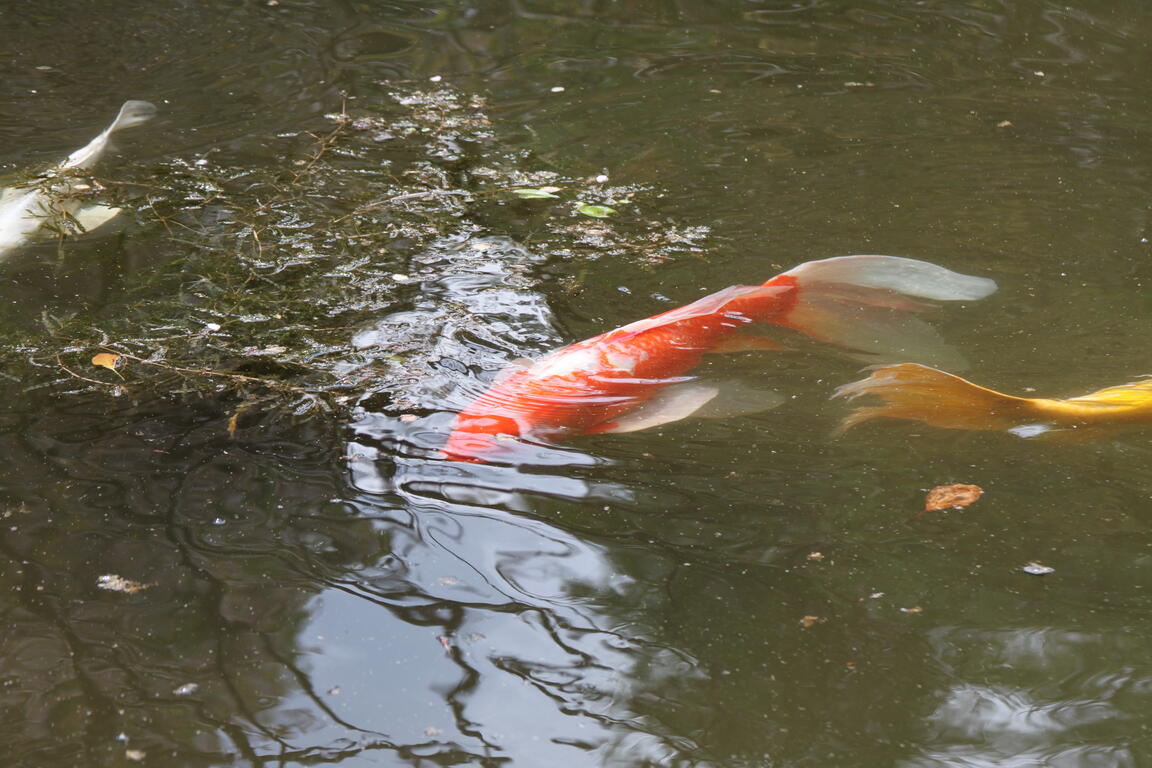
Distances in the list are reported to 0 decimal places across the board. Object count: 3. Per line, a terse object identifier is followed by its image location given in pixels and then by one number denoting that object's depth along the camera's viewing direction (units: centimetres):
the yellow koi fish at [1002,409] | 593
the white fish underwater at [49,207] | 775
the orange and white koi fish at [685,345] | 593
